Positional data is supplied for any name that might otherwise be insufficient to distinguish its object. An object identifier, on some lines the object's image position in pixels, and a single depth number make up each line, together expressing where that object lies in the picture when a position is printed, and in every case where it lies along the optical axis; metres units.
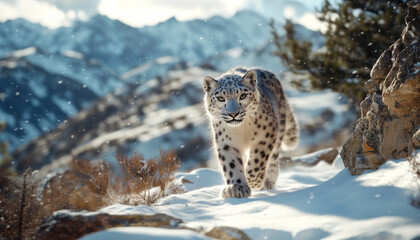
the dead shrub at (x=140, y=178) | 5.89
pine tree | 11.34
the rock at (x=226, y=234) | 3.13
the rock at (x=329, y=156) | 12.03
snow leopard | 5.04
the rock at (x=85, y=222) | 3.31
